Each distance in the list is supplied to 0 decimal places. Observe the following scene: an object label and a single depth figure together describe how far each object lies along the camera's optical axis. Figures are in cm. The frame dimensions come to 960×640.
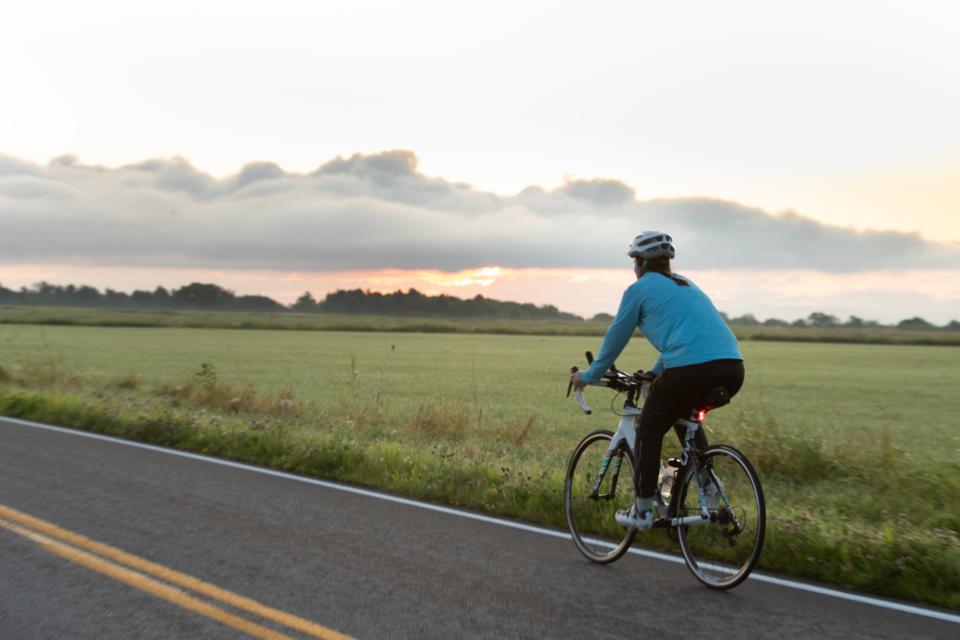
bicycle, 551
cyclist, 545
